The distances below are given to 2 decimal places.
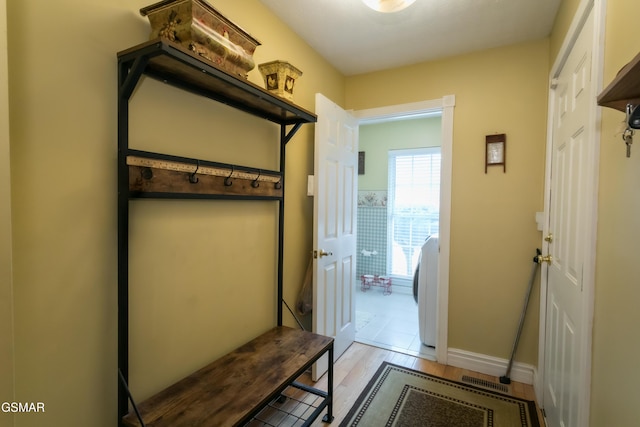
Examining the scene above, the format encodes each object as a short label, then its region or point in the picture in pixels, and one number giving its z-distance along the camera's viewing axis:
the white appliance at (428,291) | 2.87
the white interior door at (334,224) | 2.25
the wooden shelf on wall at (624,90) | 0.65
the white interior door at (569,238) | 1.26
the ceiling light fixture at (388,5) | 1.61
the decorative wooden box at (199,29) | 1.14
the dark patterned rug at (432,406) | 1.89
